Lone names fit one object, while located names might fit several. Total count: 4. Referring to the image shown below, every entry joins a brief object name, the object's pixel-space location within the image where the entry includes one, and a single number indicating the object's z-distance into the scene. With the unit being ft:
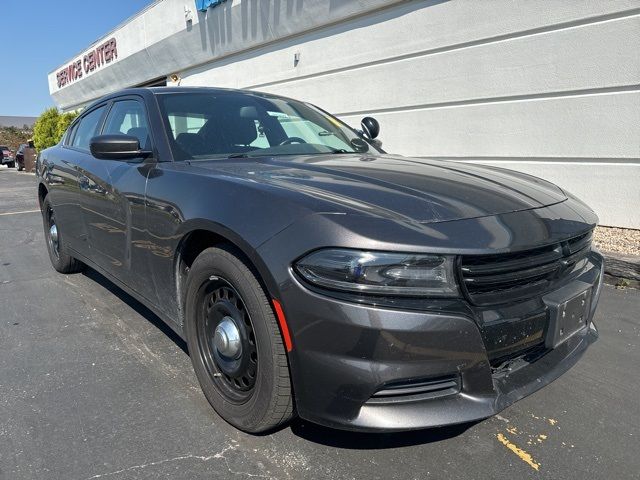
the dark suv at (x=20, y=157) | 84.34
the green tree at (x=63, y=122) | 66.64
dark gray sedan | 5.46
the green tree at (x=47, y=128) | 71.41
